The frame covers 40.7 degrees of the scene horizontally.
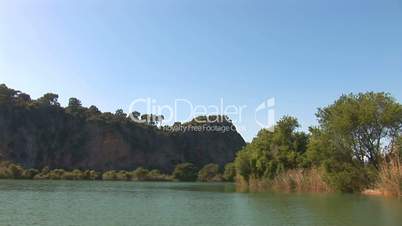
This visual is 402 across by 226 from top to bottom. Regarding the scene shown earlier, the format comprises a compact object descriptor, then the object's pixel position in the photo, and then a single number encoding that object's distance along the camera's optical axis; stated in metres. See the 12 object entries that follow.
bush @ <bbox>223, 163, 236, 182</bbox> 106.88
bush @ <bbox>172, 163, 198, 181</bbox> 123.57
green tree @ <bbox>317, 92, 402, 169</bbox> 44.06
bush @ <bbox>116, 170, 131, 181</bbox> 114.75
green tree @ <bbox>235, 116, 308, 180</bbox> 56.19
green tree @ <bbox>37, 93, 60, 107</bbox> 139.12
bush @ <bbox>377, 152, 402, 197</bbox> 37.47
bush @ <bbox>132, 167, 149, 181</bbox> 118.02
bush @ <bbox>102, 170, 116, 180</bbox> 113.46
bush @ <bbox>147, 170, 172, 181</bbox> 120.29
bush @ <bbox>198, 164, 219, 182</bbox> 119.19
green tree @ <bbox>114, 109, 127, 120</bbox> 144.07
